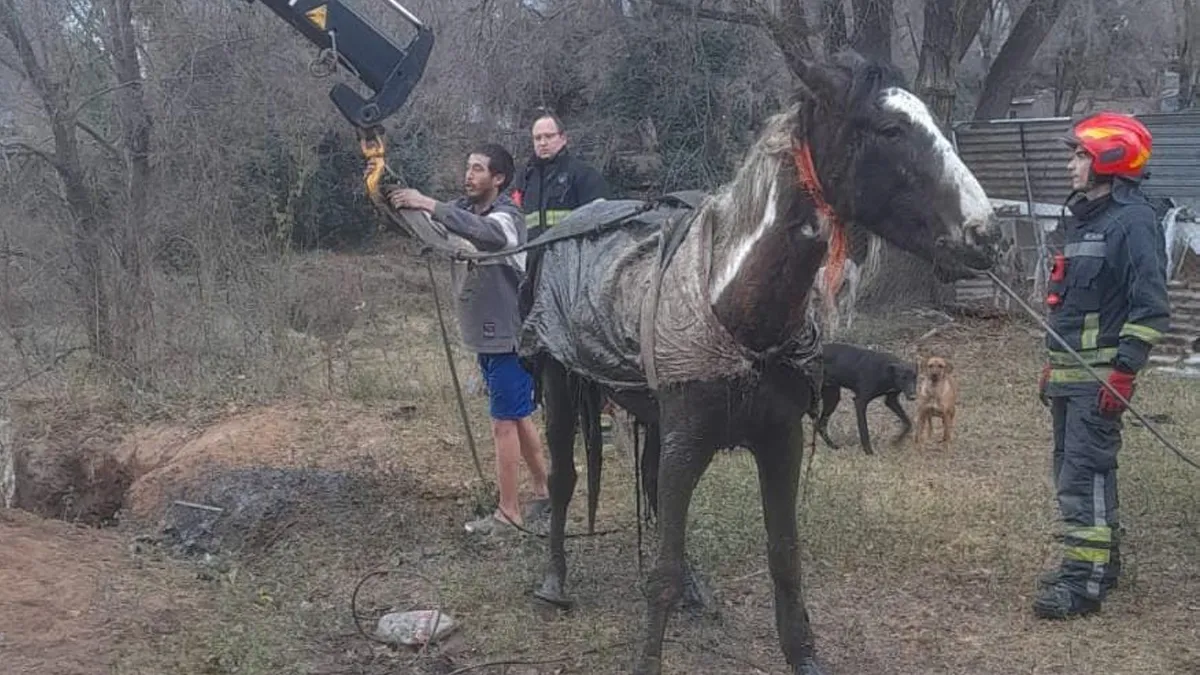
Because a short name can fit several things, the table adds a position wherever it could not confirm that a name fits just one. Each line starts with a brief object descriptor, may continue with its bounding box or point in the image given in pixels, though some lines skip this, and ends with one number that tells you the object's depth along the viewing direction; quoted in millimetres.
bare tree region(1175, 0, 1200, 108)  25500
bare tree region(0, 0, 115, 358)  10406
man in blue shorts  6066
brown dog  8875
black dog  9062
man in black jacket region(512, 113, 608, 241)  7305
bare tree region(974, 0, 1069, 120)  14617
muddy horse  3738
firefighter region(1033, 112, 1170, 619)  5246
